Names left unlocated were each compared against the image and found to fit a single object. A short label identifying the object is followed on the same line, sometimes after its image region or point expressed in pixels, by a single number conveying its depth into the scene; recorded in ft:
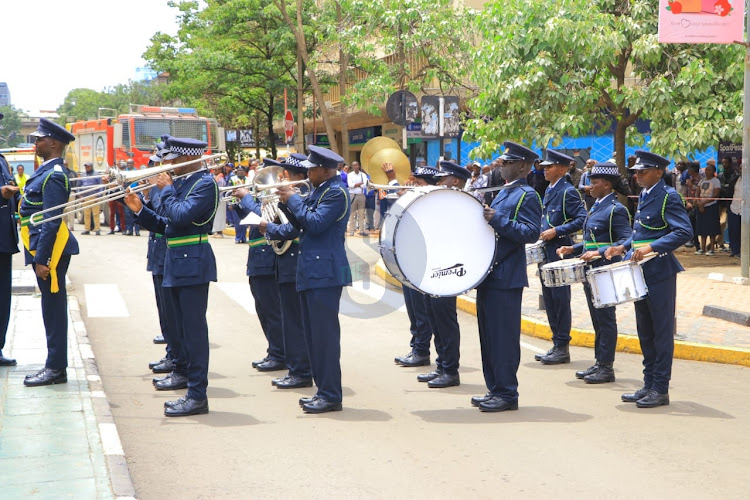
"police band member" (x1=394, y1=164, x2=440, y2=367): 30.14
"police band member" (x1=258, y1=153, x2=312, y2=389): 26.89
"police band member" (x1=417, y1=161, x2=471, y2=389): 26.96
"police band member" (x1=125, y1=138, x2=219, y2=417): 23.12
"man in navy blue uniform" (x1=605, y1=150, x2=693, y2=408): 24.07
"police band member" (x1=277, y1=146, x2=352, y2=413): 23.25
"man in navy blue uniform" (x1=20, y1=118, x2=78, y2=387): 25.09
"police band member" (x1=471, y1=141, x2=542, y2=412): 23.63
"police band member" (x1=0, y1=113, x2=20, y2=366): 27.35
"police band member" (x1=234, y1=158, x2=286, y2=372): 29.07
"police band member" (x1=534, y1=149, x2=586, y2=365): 29.76
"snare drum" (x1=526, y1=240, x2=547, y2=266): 29.58
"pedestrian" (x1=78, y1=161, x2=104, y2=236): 83.46
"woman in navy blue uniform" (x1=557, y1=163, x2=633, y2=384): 26.89
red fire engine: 91.56
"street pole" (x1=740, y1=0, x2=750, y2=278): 46.50
